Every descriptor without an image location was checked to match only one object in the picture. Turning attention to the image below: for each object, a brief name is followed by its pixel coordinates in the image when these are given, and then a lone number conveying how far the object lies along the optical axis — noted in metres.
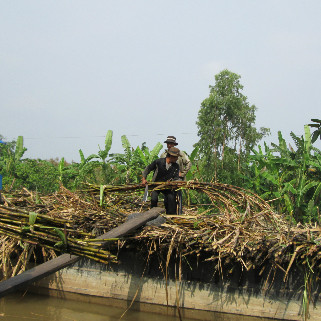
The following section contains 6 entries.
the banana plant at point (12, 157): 14.35
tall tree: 19.89
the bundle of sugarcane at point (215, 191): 6.81
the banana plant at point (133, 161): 12.39
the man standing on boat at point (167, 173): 7.07
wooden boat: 5.99
